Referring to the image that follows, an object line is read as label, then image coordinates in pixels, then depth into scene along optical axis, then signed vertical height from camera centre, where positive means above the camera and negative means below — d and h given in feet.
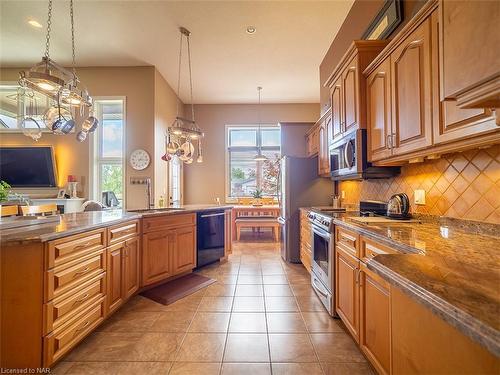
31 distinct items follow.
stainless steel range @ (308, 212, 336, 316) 6.81 -2.24
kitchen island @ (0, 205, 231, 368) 4.51 -2.09
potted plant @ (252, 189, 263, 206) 19.79 -0.56
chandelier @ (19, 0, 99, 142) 6.06 +2.92
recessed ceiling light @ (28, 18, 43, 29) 10.52 +7.90
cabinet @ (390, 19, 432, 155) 4.49 +2.12
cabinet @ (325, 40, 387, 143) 6.74 +3.40
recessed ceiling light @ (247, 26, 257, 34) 10.82 +7.76
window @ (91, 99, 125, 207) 14.75 +2.69
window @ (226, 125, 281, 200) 21.11 +2.85
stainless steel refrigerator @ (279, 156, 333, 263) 12.09 +0.03
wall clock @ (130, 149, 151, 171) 13.98 +1.96
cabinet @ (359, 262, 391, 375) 4.14 -2.56
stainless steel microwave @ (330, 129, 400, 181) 6.79 +0.94
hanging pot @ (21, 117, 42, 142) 10.14 +2.71
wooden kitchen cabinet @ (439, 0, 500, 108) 2.40 +1.62
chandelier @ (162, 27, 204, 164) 10.22 +2.60
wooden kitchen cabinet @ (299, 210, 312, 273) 9.86 -2.32
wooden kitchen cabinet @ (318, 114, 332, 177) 10.05 +2.02
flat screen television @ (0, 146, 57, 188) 14.30 +1.54
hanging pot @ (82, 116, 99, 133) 8.61 +2.52
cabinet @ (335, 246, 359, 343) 5.36 -2.54
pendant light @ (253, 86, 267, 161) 18.68 +2.69
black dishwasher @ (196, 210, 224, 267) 11.07 -2.31
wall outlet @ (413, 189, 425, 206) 5.77 -0.17
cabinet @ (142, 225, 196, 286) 8.55 -2.54
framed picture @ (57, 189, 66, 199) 14.14 -0.14
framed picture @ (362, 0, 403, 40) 6.27 +5.10
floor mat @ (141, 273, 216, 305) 8.19 -3.84
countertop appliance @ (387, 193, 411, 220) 5.98 -0.45
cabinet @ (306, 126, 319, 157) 11.79 +2.69
